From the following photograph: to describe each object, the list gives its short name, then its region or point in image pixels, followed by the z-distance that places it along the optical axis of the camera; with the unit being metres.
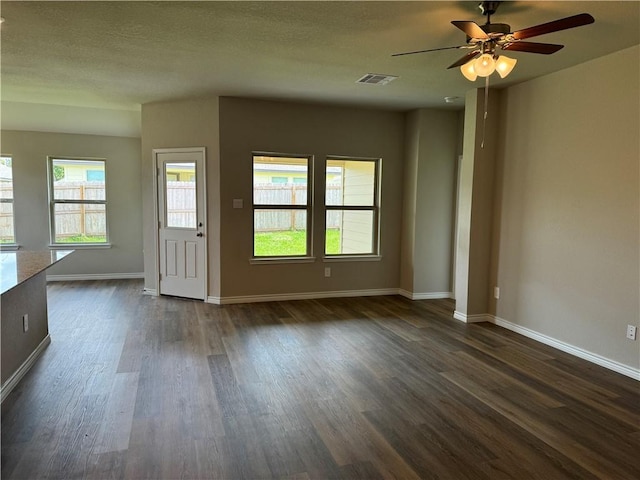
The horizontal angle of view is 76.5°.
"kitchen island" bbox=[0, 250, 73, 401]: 2.67
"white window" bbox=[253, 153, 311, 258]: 5.27
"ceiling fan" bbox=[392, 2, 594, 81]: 2.17
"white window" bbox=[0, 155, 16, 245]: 6.21
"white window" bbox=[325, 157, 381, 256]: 5.59
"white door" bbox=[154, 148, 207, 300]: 5.15
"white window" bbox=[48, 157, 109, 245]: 6.47
